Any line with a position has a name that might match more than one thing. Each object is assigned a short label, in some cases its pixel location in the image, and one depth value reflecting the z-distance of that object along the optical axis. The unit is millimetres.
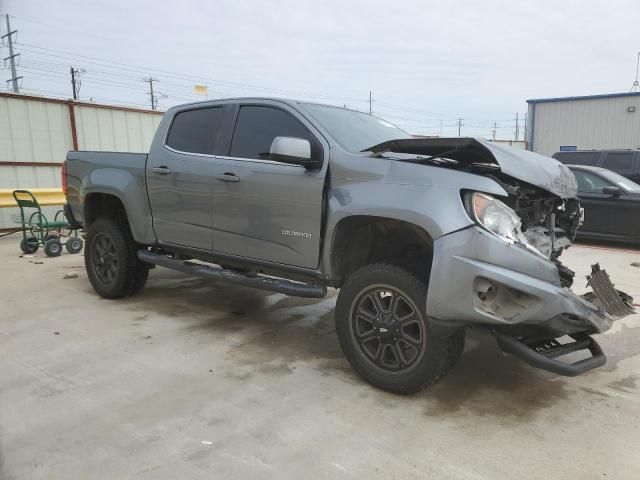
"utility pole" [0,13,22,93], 34650
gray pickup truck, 2891
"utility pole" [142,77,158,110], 51575
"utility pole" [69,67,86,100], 39066
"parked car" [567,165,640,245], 8703
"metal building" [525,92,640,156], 20891
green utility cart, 8336
